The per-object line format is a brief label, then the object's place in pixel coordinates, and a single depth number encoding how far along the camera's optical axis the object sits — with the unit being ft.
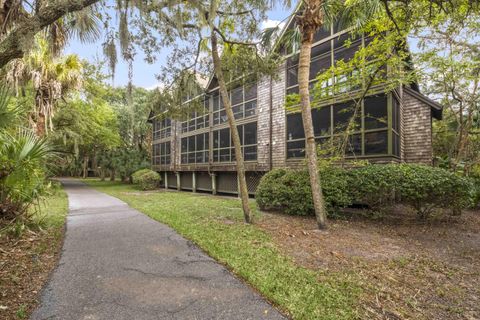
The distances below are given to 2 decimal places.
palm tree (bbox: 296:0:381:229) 18.71
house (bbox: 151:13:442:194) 27.32
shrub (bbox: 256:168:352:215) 22.81
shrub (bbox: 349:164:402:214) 20.85
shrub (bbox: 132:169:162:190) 57.77
